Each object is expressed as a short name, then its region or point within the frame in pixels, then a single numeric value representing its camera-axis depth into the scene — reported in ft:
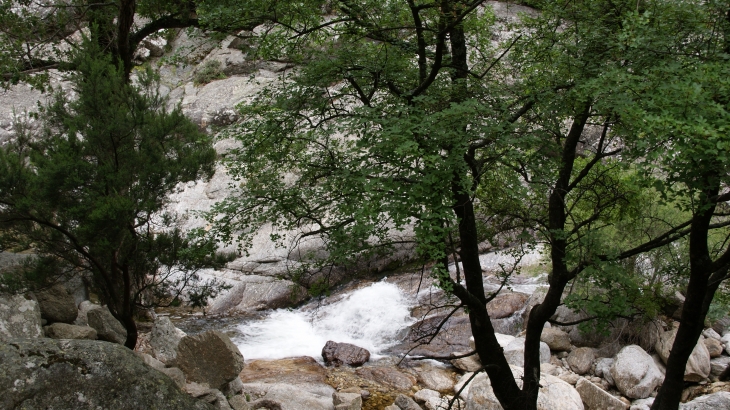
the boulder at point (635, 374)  27.99
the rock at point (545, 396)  25.86
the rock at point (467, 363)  31.76
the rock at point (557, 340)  32.78
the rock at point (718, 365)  28.89
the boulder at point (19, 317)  20.43
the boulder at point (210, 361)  24.41
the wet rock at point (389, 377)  30.58
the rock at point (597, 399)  26.89
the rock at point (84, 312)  26.14
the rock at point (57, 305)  23.90
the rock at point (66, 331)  22.82
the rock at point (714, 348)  29.99
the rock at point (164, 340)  26.71
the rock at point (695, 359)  28.09
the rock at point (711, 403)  24.88
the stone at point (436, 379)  30.42
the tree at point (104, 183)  20.90
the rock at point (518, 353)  31.09
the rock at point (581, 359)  30.74
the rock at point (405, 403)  26.73
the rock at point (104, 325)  25.20
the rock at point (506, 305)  37.83
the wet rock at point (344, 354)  34.01
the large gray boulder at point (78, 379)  10.80
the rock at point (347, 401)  25.52
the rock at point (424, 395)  28.73
